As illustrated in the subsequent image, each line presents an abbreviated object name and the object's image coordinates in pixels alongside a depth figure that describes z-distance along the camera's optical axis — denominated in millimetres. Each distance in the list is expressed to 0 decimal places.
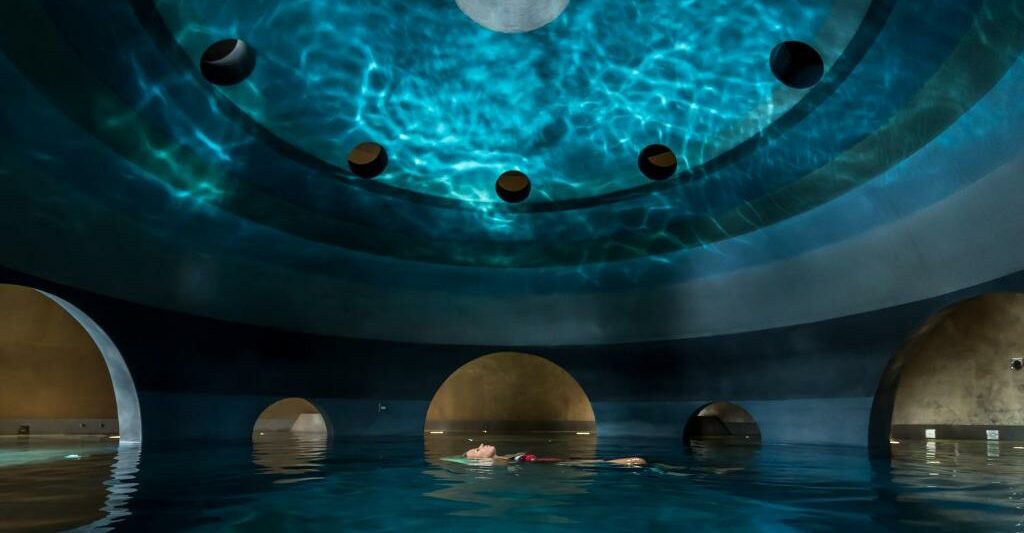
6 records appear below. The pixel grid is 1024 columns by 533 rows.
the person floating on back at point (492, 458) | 8990
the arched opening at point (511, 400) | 23469
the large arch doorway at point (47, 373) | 17656
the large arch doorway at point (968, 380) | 16078
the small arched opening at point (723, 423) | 22297
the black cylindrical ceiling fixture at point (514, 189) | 14648
